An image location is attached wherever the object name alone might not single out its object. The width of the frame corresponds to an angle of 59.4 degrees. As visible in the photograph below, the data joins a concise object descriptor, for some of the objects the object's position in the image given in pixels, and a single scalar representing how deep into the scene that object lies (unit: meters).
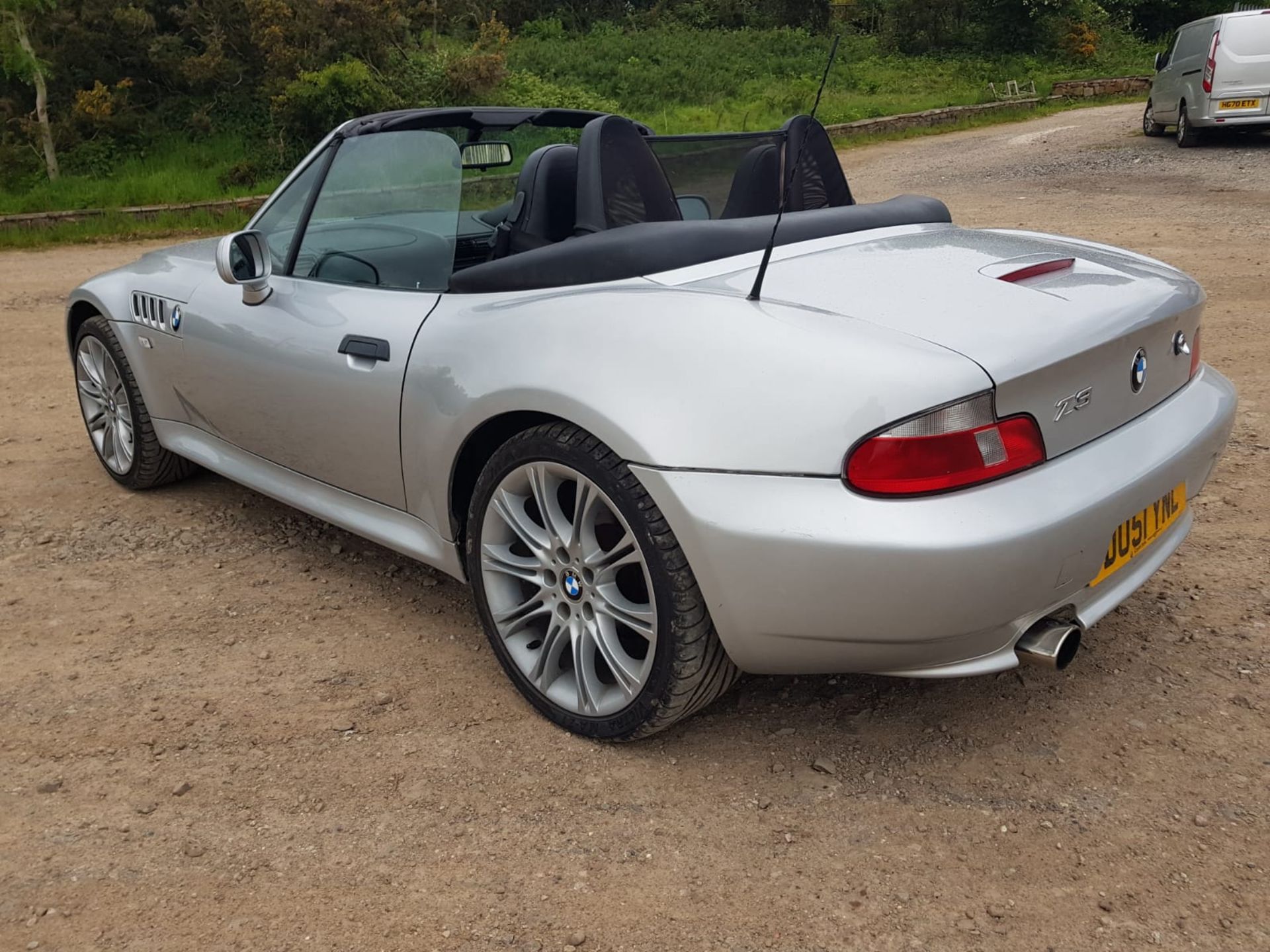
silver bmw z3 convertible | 2.17
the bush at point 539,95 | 18.44
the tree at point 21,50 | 14.33
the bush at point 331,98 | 15.74
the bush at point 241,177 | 15.68
